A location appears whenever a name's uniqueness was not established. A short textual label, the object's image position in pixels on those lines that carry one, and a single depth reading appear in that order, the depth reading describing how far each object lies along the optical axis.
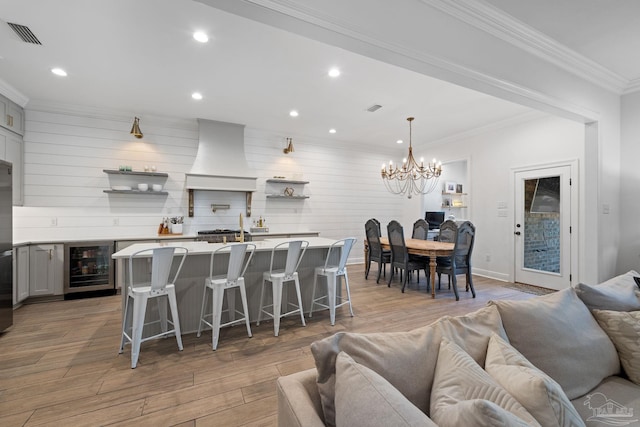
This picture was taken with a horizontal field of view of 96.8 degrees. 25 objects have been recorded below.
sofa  0.77
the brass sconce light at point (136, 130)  4.53
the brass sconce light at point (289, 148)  5.95
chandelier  6.99
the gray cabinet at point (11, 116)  3.81
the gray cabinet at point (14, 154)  3.80
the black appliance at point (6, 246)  2.87
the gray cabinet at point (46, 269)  3.93
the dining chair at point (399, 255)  4.52
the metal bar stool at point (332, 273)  3.35
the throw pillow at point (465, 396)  0.64
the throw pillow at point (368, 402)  0.69
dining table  4.24
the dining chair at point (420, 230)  5.62
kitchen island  2.86
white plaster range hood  5.04
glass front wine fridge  4.13
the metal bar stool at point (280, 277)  3.02
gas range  4.83
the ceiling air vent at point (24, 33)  2.59
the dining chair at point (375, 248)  5.11
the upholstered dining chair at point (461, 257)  4.17
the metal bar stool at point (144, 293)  2.40
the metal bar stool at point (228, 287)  2.71
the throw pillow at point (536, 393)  0.84
